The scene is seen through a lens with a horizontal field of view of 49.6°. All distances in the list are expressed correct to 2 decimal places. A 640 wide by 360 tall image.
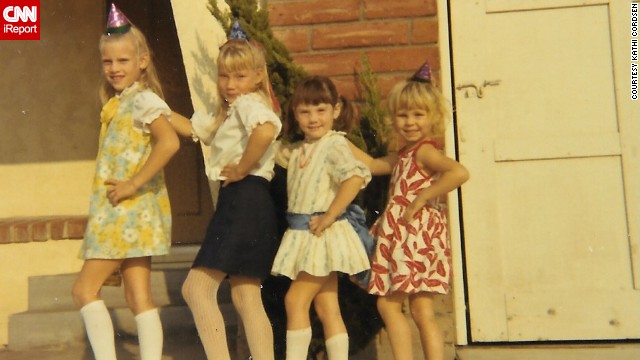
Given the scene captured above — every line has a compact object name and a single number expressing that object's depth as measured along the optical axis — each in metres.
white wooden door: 3.56
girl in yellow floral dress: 2.94
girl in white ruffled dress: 2.86
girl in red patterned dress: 2.89
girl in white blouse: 2.85
